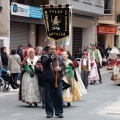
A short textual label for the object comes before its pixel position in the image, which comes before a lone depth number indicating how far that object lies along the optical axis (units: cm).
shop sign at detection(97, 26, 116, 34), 3950
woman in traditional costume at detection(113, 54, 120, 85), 1973
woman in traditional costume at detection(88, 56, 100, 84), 2030
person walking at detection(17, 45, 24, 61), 2256
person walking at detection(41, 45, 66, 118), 1034
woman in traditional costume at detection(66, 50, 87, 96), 1343
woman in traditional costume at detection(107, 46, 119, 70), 2842
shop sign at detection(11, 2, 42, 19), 2533
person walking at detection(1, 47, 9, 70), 1789
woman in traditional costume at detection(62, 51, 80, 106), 1278
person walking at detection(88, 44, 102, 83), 2111
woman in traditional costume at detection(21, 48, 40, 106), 1235
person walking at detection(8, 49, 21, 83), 1838
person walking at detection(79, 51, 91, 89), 1759
